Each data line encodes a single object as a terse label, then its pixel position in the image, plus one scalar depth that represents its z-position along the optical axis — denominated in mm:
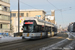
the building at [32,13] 95812
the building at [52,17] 156625
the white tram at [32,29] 23344
